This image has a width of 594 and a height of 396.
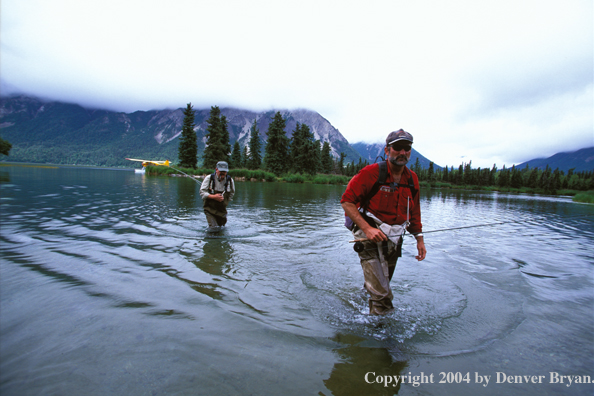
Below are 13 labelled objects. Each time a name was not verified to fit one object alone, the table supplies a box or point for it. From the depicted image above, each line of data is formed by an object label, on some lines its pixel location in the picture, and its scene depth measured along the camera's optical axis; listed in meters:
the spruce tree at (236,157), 93.62
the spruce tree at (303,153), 79.00
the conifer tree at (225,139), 72.56
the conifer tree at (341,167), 131.69
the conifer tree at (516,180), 130.75
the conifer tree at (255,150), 86.00
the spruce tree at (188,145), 70.50
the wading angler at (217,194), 10.00
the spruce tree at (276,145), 75.25
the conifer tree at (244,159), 97.39
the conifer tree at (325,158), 109.00
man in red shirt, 4.18
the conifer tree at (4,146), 58.62
